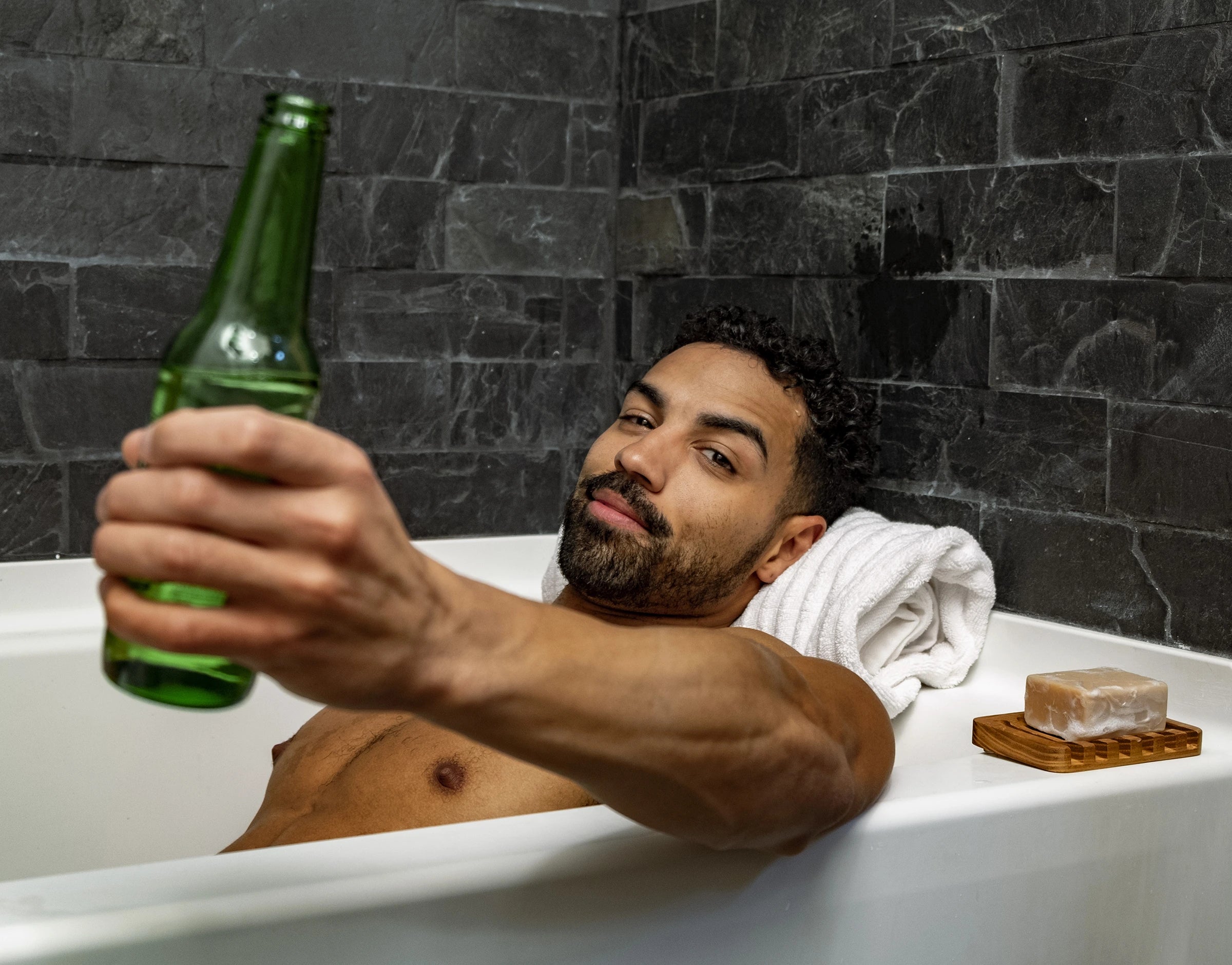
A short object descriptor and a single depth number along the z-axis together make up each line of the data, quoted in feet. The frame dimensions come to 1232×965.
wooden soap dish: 4.45
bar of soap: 4.50
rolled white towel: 5.33
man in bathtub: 1.86
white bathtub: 3.01
